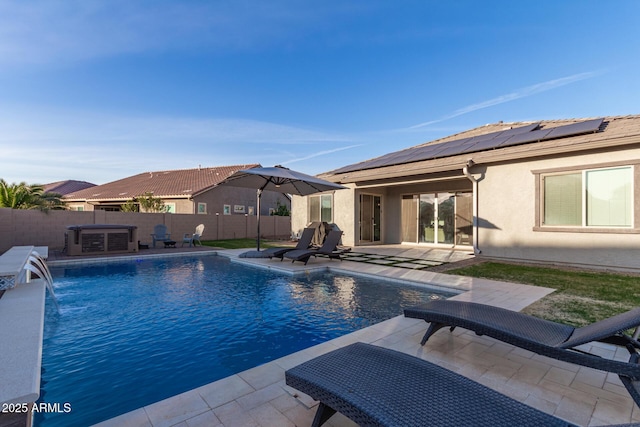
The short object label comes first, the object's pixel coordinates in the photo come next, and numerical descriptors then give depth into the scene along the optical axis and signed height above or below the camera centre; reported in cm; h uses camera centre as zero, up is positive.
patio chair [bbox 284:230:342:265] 969 -124
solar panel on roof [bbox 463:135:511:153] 1185 +299
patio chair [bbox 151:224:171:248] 1489 -105
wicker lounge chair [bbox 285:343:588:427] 165 -114
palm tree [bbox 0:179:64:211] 1391 +81
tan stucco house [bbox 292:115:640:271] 834 +73
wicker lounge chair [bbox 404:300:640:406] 231 -118
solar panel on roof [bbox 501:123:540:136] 1325 +402
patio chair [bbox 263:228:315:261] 1054 -109
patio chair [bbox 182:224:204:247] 1495 -122
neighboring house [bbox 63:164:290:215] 2331 +177
